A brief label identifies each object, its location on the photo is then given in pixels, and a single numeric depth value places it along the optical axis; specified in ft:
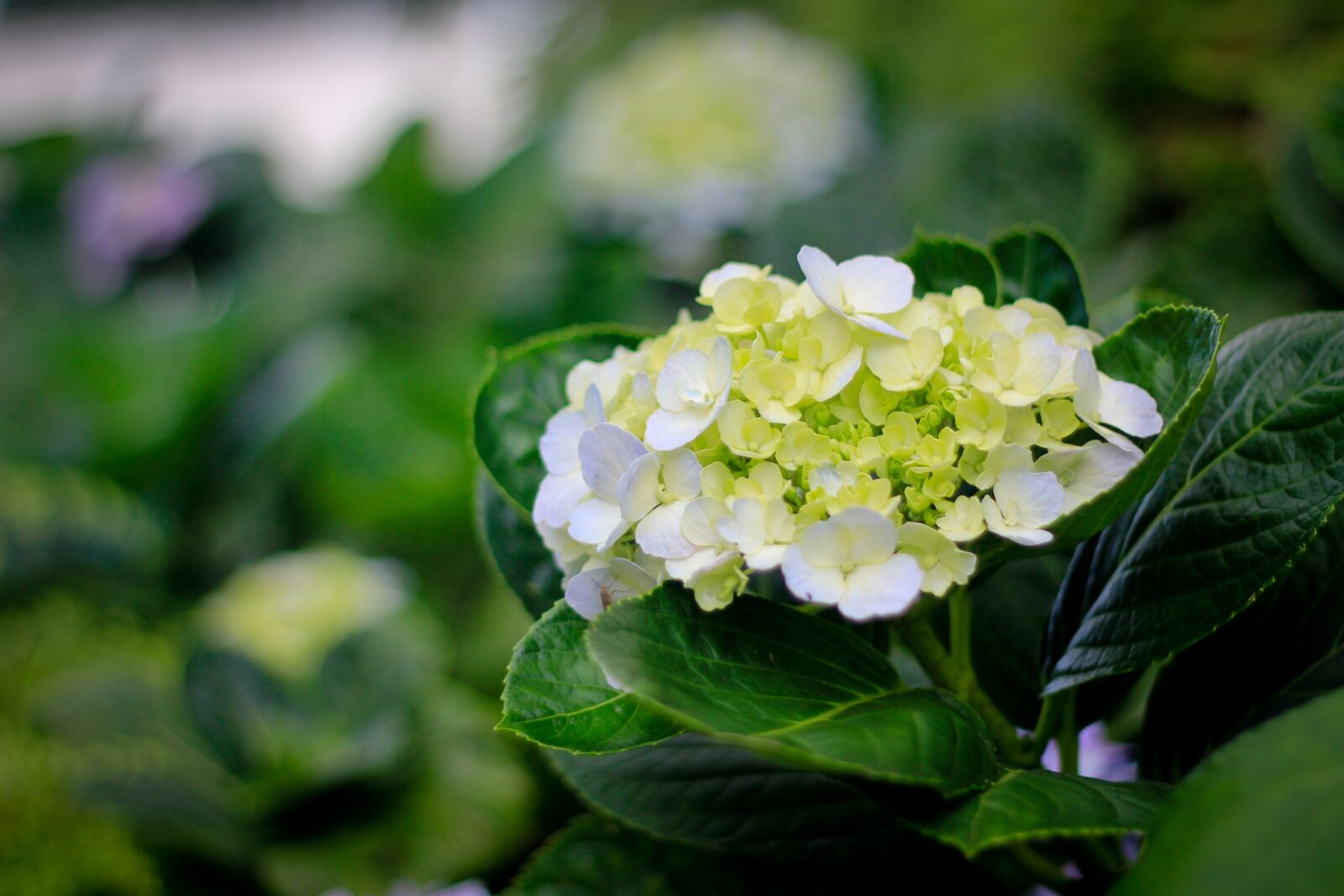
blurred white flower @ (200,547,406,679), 3.07
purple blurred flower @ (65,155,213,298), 5.51
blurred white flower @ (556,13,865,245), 4.07
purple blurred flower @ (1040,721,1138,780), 1.88
